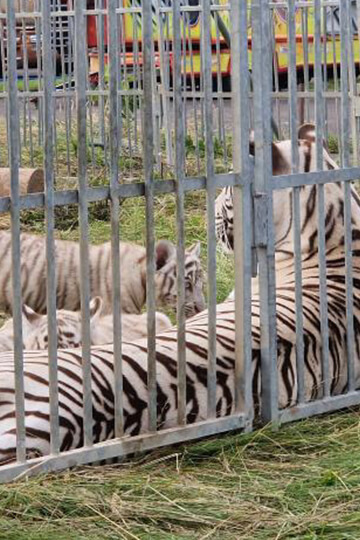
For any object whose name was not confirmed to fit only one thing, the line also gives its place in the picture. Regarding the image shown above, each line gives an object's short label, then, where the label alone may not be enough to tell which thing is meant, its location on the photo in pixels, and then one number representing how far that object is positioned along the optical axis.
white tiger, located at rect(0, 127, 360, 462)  6.95
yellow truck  23.61
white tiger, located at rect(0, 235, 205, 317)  11.29
